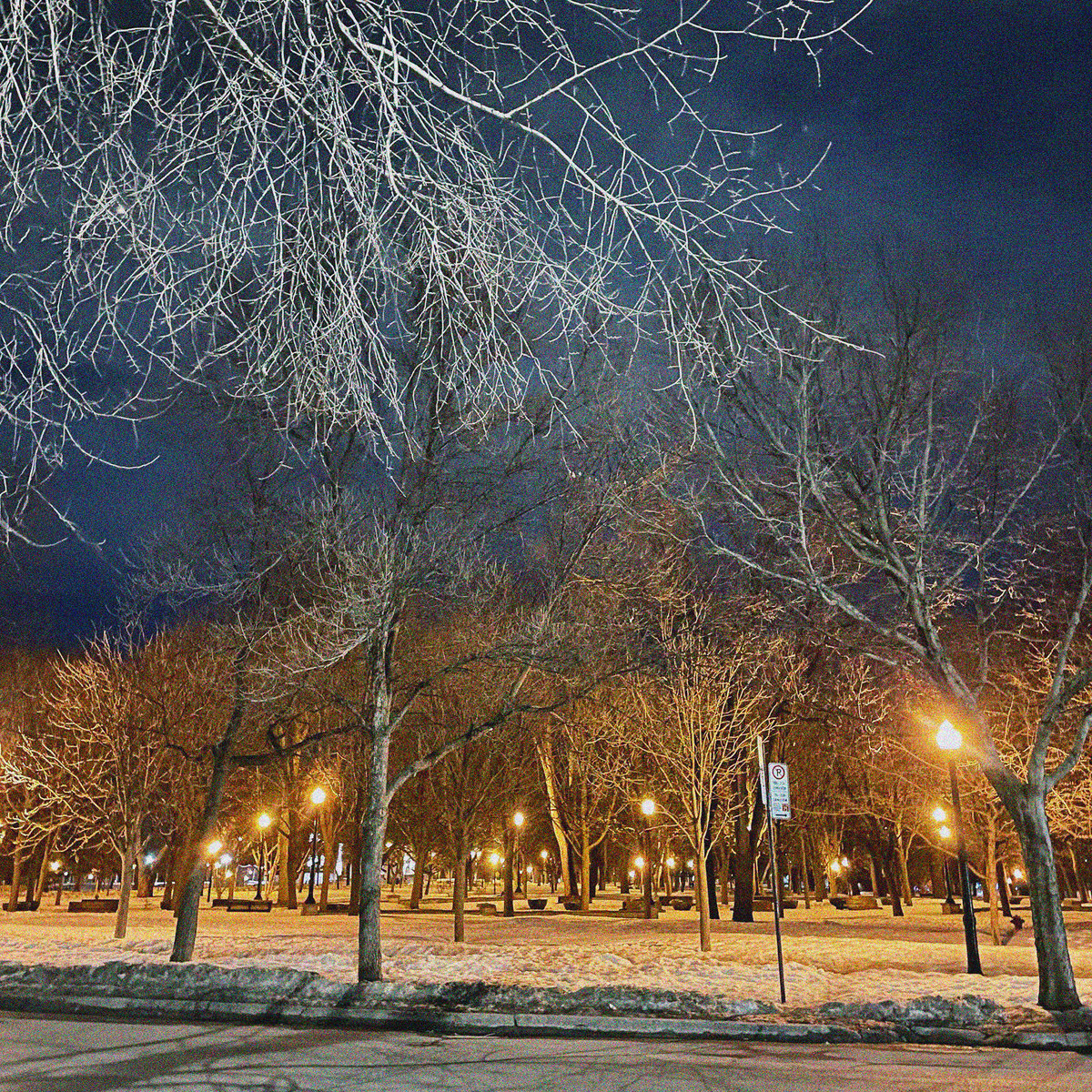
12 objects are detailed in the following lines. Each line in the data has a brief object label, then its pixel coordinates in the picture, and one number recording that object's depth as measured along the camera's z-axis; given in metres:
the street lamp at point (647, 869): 23.67
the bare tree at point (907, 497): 11.84
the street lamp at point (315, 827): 24.89
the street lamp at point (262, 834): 33.51
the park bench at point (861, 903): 37.94
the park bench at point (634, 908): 32.71
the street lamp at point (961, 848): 12.76
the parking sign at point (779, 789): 11.52
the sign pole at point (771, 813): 11.23
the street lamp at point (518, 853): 34.22
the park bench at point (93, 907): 37.94
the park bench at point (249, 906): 37.44
